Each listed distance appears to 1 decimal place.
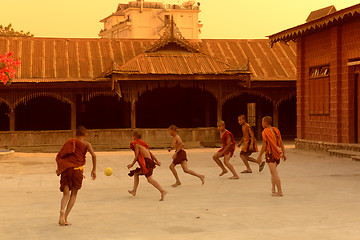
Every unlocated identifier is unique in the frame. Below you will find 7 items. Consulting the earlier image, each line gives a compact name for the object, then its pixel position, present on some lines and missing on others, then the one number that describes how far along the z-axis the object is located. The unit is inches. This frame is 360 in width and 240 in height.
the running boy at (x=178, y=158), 467.4
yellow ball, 426.6
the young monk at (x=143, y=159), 403.9
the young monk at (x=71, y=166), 321.7
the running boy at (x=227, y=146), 522.3
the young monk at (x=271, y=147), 420.5
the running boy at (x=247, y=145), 553.3
